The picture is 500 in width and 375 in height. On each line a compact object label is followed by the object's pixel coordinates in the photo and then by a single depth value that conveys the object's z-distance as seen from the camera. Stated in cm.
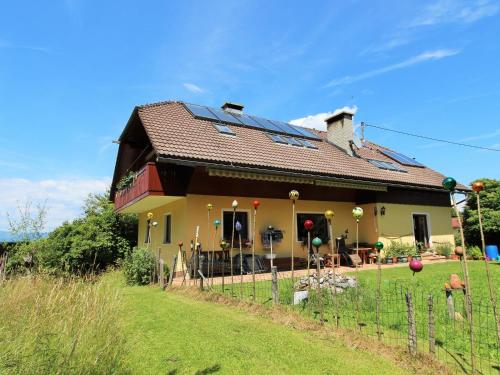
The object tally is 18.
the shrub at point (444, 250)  1889
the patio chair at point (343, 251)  1547
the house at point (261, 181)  1340
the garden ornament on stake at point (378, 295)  528
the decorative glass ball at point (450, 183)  441
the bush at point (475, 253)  1894
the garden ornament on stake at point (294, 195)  754
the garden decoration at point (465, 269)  408
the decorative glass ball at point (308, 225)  668
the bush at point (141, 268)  1260
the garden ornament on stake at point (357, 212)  642
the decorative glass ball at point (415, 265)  491
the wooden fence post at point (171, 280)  1108
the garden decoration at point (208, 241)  1339
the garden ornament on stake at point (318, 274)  611
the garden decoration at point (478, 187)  424
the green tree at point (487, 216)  2205
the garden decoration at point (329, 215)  611
